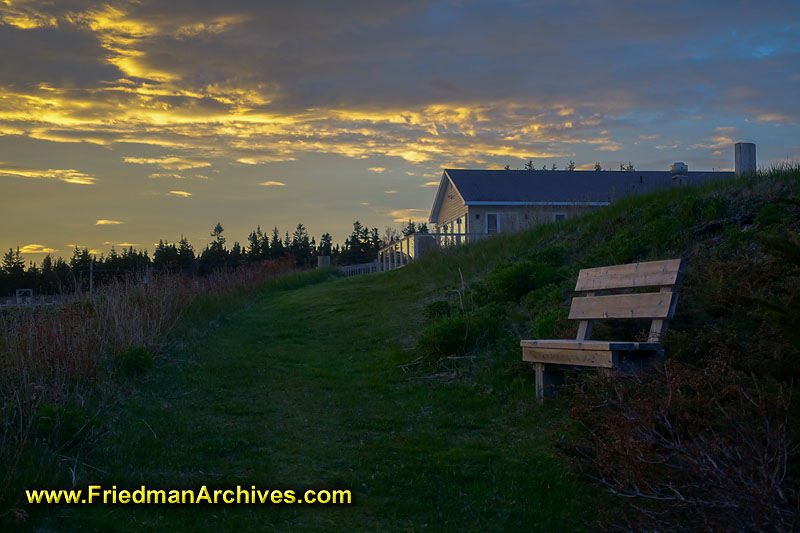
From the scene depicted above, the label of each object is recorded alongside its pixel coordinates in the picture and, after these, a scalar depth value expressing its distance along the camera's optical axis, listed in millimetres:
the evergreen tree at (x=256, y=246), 54875
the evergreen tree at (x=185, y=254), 42969
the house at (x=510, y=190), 29531
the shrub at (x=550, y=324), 7559
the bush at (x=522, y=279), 10070
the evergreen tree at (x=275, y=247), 55650
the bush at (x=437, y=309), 10344
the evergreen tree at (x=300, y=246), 55312
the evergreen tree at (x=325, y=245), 59344
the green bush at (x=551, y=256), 11352
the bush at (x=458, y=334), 8531
